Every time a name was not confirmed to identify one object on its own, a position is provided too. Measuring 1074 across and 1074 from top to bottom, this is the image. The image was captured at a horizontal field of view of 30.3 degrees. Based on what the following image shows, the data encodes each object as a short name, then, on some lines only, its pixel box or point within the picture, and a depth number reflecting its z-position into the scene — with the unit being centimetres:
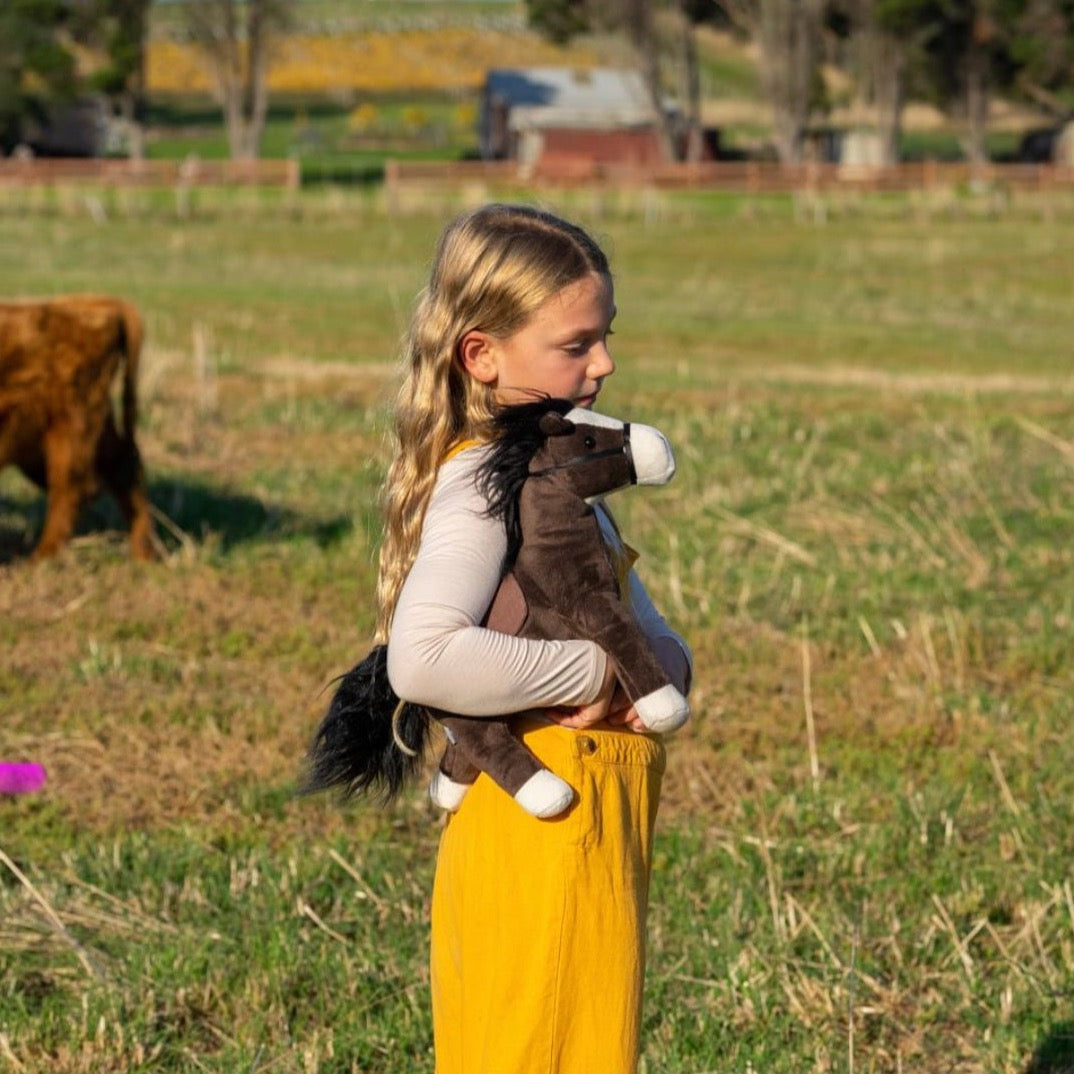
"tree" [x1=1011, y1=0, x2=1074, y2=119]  6788
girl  284
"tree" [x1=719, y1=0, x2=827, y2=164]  6316
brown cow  845
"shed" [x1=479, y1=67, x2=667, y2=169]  6944
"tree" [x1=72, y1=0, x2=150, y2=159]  7075
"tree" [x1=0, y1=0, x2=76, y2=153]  6631
